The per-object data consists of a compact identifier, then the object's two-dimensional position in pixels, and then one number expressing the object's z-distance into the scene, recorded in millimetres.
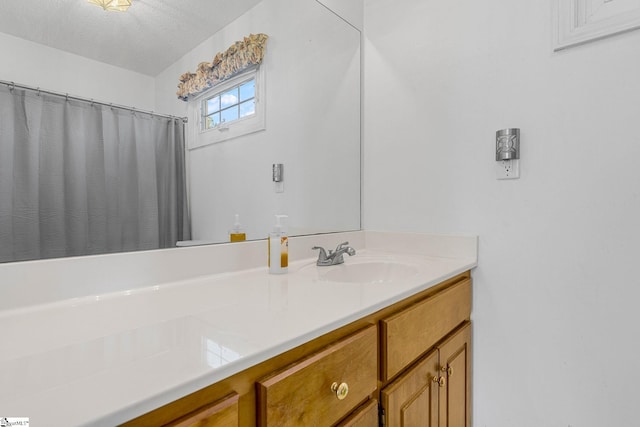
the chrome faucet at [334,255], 1273
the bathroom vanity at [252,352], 408
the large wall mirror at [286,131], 1041
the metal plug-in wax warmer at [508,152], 1173
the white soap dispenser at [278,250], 1088
